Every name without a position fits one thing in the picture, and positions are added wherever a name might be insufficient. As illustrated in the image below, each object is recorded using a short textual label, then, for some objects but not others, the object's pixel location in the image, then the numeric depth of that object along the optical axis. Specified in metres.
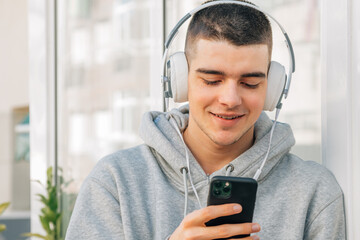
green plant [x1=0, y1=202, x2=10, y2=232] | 3.45
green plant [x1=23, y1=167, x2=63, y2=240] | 3.18
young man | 1.31
